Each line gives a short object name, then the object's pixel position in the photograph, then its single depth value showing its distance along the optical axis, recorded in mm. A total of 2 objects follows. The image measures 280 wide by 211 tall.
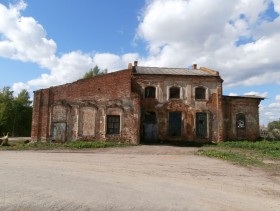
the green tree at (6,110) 42344
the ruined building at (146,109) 21375
